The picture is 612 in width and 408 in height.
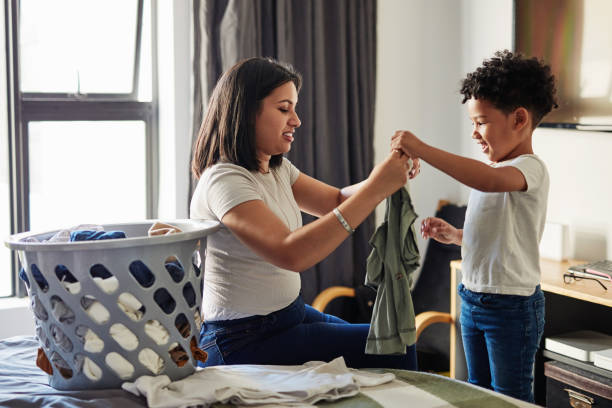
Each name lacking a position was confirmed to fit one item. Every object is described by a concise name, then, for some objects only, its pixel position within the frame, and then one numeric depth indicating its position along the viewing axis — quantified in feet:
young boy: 5.71
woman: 5.07
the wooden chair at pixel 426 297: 8.91
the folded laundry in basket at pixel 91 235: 4.38
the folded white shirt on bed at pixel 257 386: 3.96
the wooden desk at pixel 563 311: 7.79
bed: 3.96
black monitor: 8.10
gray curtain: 9.27
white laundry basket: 4.15
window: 9.42
